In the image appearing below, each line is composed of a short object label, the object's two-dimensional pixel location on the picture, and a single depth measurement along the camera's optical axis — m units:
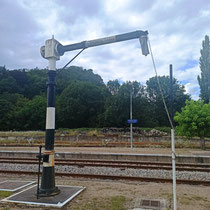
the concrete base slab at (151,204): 4.99
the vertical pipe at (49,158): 5.69
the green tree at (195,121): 18.52
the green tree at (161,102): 55.34
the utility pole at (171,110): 4.32
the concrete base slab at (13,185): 6.62
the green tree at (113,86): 60.41
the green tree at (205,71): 47.29
